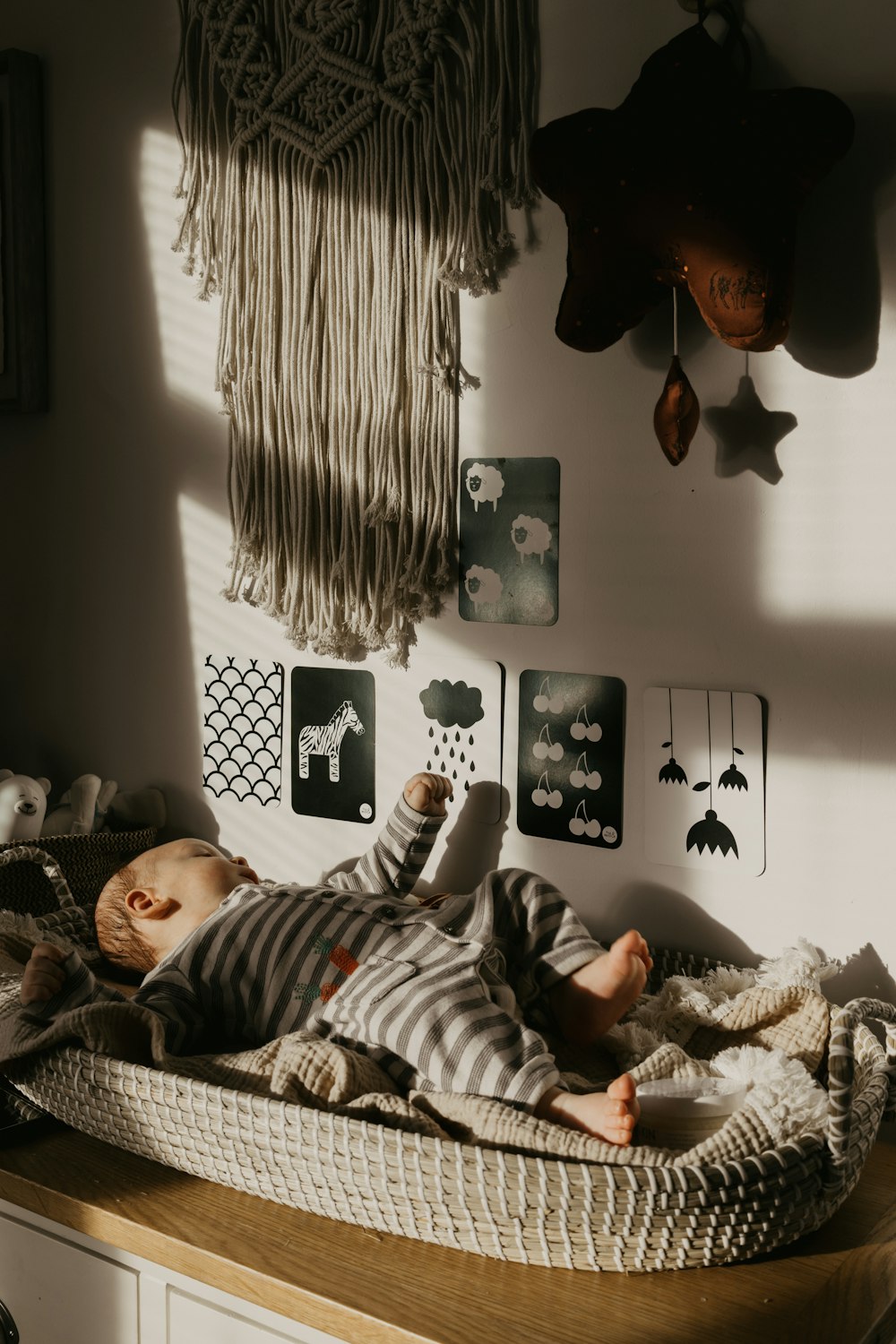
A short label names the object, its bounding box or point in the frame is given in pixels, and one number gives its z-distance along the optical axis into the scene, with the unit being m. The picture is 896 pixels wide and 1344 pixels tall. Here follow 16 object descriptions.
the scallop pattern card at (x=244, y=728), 1.69
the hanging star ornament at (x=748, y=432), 1.27
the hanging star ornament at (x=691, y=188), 1.11
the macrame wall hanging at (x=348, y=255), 1.42
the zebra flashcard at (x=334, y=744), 1.60
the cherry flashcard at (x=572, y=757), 1.40
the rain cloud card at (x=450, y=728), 1.49
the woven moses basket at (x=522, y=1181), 0.86
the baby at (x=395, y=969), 1.06
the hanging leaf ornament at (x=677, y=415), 1.25
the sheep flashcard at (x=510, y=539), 1.43
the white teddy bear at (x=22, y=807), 1.63
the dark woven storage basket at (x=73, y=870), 1.62
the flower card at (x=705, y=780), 1.30
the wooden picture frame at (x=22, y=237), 1.81
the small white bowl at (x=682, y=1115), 0.99
